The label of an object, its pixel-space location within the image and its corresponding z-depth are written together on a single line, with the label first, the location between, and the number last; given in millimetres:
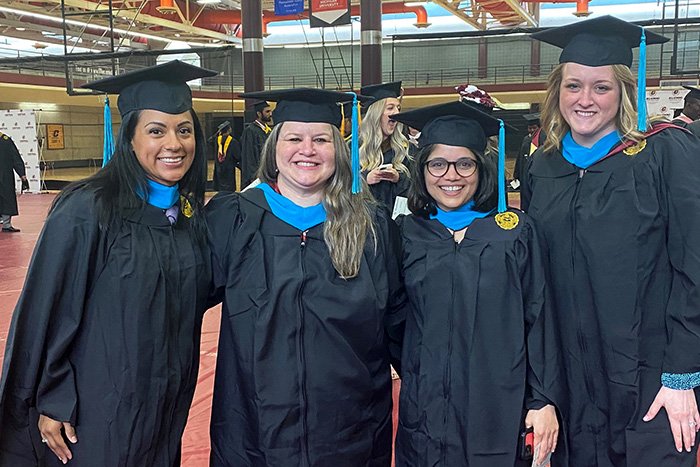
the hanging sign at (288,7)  10180
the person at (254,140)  8133
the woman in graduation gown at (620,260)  1878
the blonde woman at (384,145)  3604
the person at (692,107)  5535
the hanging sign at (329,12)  8555
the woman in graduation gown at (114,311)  1854
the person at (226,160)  11453
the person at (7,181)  9922
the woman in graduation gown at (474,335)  1941
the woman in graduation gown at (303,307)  1969
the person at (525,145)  7631
